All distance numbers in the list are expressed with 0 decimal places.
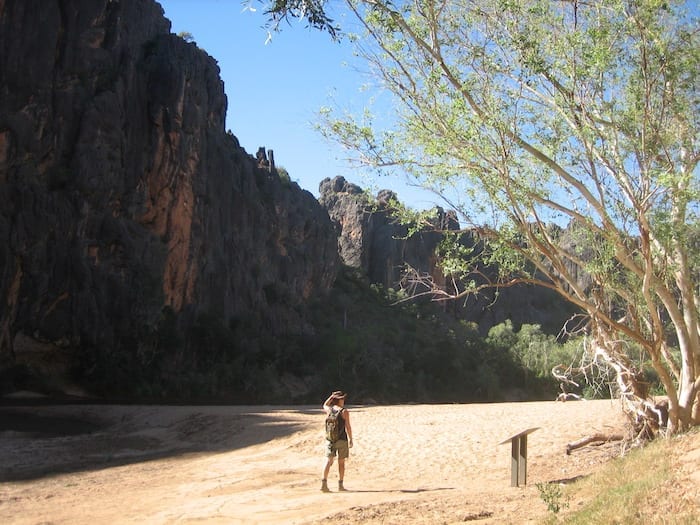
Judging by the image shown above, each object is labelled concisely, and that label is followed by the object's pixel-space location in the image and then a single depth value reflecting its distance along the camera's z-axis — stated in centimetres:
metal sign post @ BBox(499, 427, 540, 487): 1026
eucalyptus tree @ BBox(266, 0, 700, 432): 961
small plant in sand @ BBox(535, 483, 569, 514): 699
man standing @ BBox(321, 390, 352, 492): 1005
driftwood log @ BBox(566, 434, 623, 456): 1298
